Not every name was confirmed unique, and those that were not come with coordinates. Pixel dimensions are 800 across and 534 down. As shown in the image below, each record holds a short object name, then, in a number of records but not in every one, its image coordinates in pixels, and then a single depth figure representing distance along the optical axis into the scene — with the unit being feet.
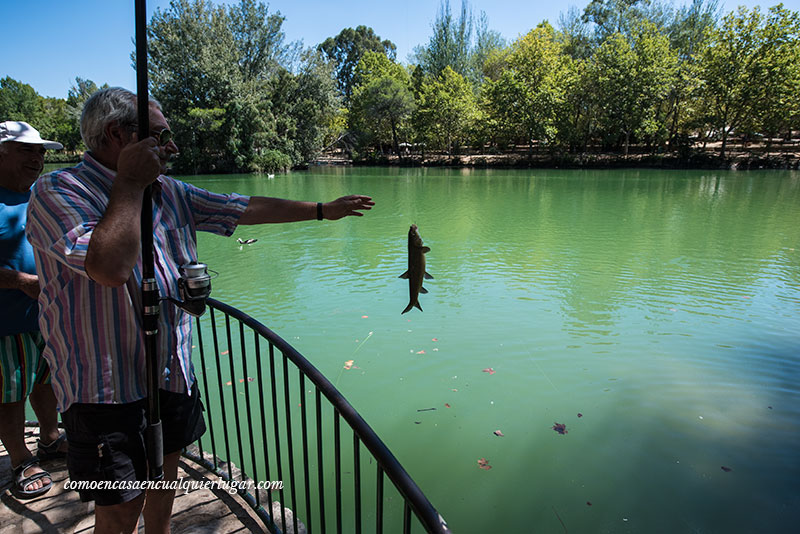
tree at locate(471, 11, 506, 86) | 185.37
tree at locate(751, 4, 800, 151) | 108.47
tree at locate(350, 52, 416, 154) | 154.81
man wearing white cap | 7.46
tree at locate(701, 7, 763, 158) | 113.50
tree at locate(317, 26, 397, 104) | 246.47
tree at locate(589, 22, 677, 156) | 124.36
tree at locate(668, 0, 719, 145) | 126.31
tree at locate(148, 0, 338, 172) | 115.34
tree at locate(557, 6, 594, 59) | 159.43
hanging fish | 10.37
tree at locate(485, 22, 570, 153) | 139.85
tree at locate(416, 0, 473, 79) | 168.14
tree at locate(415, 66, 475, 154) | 151.74
